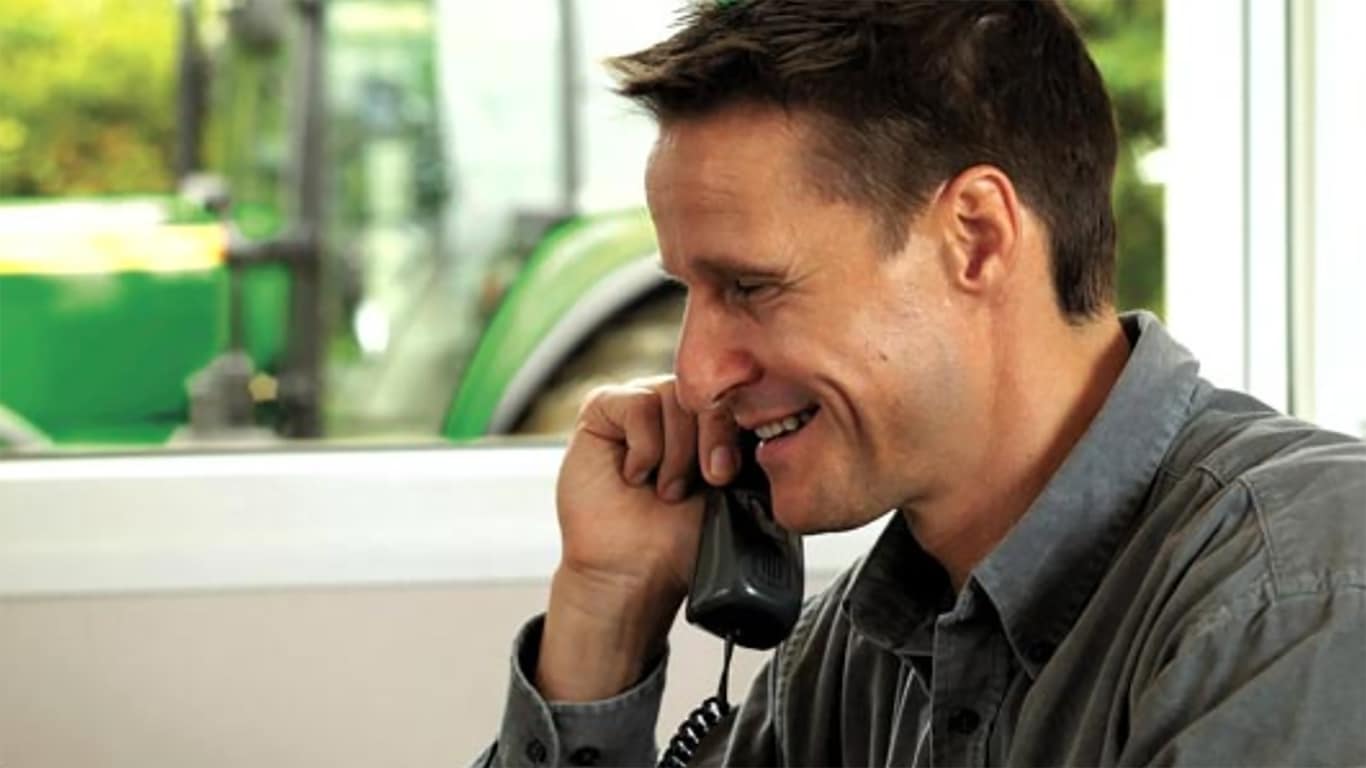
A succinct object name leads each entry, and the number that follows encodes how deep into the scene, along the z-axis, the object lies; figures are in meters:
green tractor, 2.89
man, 2.17
